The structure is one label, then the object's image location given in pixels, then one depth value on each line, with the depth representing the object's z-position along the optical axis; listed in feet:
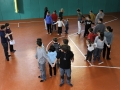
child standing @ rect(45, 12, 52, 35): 31.45
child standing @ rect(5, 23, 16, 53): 23.41
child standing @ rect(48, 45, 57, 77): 17.74
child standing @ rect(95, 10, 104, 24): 31.29
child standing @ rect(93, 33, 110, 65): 20.94
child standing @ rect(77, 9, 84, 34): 31.60
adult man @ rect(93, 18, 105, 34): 23.98
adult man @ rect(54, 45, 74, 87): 15.53
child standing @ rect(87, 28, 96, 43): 23.31
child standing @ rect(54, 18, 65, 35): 31.81
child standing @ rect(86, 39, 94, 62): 21.29
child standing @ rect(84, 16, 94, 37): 29.53
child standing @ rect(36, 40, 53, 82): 16.70
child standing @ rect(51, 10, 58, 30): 33.91
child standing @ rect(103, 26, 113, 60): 21.39
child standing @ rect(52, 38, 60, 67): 20.22
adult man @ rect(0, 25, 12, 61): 21.52
